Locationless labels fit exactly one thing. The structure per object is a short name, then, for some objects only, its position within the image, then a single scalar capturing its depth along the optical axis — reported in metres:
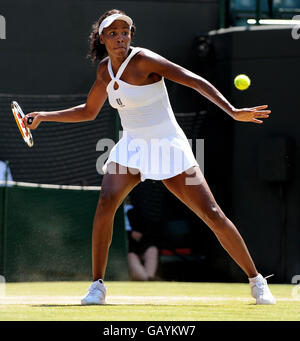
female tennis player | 12.52
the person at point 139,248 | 21.23
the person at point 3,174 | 20.00
